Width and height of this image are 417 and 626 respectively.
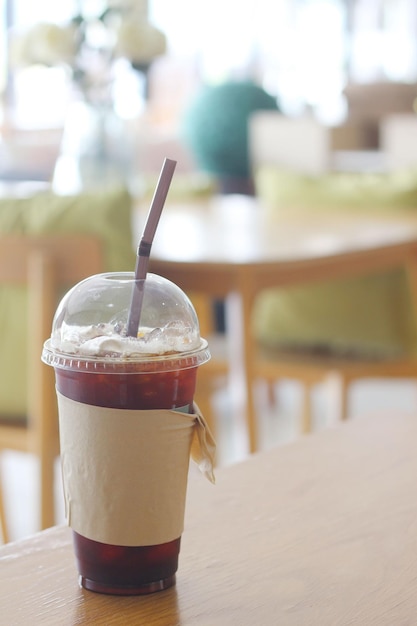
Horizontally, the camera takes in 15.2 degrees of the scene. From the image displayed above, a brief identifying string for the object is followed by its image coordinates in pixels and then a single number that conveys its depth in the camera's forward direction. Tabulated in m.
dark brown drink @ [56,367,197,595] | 0.93
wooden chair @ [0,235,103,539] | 2.19
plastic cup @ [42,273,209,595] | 0.93
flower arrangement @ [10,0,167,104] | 3.29
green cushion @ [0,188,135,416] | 2.24
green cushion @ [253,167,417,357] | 3.09
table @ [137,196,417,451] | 2.47
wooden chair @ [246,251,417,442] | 2.98
